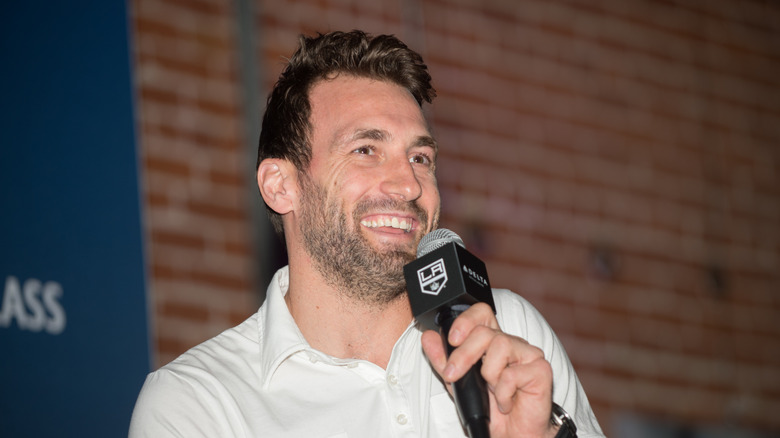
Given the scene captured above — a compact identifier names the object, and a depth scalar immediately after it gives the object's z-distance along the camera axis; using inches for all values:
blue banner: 171.8
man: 157.9
